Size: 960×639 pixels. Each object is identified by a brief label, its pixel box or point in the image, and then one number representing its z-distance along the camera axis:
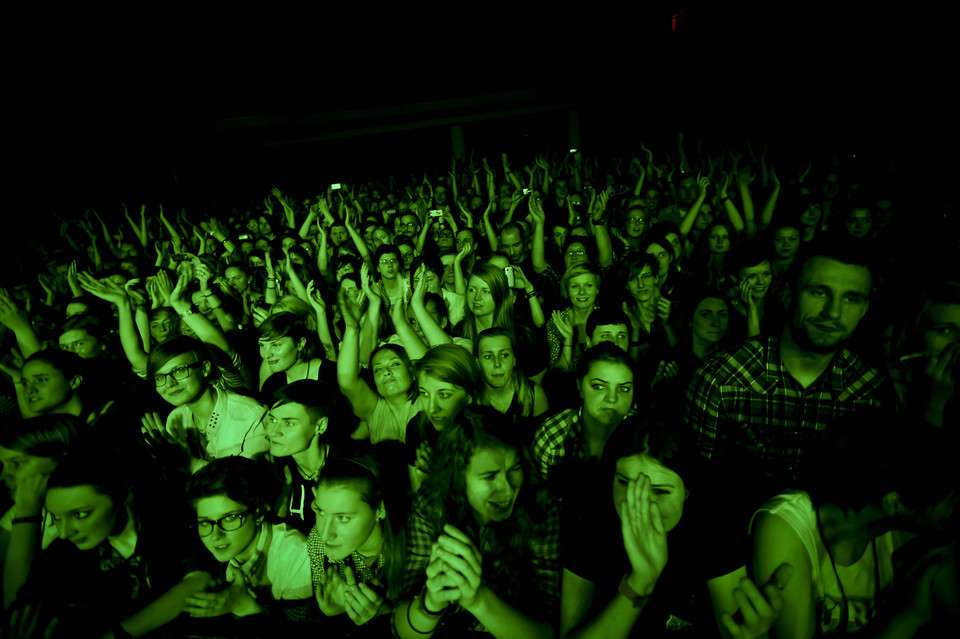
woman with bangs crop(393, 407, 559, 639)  1.71
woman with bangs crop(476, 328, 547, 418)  2.98
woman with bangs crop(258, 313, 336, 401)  3.37
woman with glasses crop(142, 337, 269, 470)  2.85
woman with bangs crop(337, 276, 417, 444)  3.00
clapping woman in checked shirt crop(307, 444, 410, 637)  1.88
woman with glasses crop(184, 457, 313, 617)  2.01
